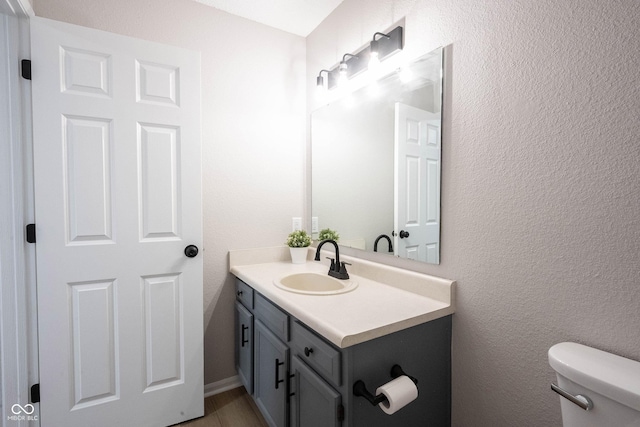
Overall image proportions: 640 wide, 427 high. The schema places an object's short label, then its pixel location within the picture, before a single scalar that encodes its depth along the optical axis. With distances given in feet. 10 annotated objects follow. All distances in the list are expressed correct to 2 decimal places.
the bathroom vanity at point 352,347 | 3.44
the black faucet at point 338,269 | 5.45
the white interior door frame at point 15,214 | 4.45
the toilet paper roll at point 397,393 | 3.15
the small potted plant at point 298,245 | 6.82
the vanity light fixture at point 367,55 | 4.94
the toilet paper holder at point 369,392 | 3.22
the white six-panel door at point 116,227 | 4.72
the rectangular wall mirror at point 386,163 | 4.48
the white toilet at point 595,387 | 2.38
